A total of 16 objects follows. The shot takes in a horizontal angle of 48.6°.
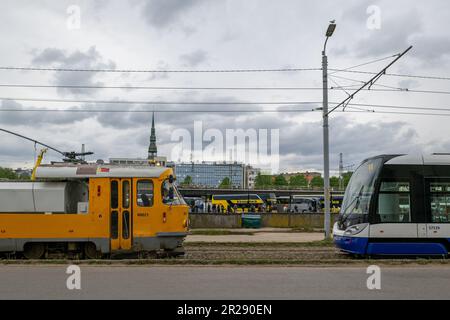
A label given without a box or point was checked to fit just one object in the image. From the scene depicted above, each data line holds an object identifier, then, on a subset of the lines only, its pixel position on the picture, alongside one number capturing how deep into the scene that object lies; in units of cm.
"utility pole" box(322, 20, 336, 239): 2337
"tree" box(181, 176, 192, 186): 14892
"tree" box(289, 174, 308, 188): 14934
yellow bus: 6881
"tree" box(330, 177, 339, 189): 15262
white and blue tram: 1478
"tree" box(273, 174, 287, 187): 15565
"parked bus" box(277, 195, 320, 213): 6526
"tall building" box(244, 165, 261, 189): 18250
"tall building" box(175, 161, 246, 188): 18512
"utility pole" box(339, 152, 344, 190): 10331
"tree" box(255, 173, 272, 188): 15200
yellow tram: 1419
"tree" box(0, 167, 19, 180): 6645
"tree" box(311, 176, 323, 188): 15744
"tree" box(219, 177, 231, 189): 15888
